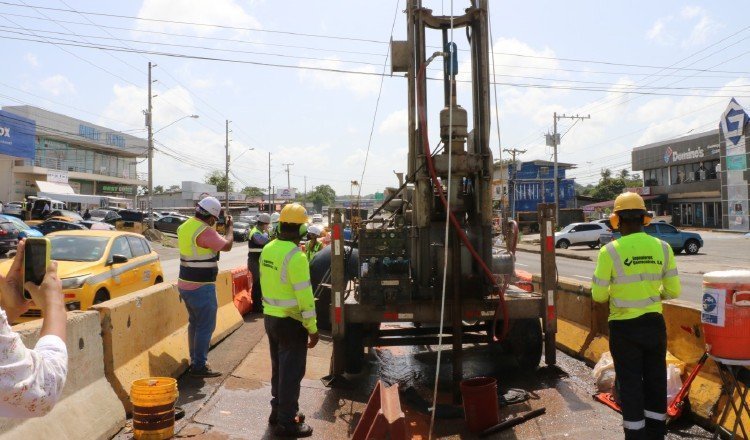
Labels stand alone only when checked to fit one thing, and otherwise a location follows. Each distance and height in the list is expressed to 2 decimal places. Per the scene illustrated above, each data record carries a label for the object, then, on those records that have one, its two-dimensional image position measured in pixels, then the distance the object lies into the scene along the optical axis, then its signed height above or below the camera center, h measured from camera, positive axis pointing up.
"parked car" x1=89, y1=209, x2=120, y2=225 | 36.06 +0.71
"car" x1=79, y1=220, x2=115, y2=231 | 25.34 +0.07
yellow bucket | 4.44 -1.42
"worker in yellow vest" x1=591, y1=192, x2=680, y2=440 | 4.30 -0.79
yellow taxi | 8.63 -0.63
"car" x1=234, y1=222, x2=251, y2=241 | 43.34 -0.58
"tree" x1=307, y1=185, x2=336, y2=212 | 138.41 +6.89
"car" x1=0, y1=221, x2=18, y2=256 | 20.52 -0.29
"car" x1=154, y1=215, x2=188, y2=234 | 42.25 +0.16
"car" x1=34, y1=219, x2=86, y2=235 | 25.08 +0.09
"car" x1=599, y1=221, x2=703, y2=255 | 27.90 -1.17
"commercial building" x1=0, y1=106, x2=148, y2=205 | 43.34 +6.66
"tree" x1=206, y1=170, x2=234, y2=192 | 123.19 +9.32
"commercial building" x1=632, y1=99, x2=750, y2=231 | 41.28 +3.26
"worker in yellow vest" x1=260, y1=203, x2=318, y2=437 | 4.89 -0.81
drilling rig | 5.85 -0.37
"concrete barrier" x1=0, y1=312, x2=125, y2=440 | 3.77 -1.28
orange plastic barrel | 3.92 -0.70
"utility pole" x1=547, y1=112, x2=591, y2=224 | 52.86 +7.15
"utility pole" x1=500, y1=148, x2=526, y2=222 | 55.87 +5.71
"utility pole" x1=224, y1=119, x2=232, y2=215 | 57.34 +6.68
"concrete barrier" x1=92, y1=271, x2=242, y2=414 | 4.96 -1.10
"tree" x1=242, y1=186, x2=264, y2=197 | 136.50 +7.76
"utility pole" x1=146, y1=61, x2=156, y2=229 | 35.88 +4.95
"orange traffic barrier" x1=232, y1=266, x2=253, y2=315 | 9.84 -1.16
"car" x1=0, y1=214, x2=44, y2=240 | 20.95 +0.06
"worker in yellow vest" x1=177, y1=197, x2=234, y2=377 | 6.26 -0.64
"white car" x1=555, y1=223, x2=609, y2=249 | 35.81 -1.19
